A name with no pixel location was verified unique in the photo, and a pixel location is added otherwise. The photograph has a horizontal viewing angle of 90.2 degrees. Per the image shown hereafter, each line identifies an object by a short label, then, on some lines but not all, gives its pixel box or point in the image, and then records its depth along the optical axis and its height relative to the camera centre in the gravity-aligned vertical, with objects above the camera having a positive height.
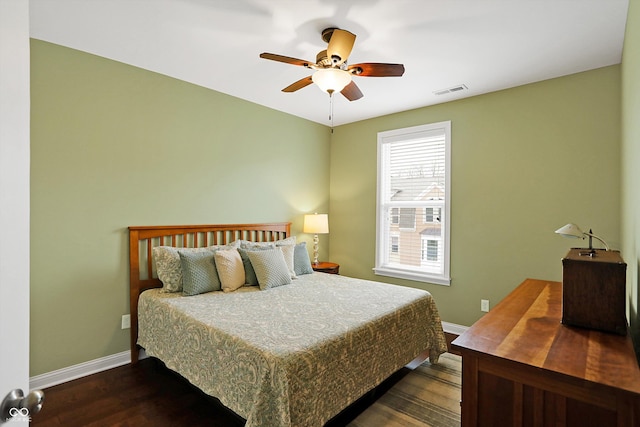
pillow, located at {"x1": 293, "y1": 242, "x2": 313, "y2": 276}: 3.58 -0.55
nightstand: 4.09 -0.71
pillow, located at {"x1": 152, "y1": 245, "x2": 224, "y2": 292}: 2.76 -0.50
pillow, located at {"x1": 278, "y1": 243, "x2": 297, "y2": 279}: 3.41 -0.47
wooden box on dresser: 1.27 -0.32
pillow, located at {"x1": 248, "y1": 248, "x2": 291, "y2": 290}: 2.99 -0.54
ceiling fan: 2.03 +0.99
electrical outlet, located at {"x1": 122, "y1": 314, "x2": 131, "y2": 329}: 2.82 -0.98
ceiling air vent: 3.24 +1.29
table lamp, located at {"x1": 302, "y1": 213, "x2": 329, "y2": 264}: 4.16 -0.15
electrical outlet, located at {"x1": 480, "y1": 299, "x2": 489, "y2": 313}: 3.40 -0.97
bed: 1.64 -0.78
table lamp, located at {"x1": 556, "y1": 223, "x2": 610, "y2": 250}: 1.58 -0.08
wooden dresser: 0.96 -0.52
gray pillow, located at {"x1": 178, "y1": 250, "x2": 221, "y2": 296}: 2.71 -0.54
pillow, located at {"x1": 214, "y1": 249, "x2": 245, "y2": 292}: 2.87 -0.54
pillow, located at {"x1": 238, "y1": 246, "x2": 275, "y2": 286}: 3.06 -0.57
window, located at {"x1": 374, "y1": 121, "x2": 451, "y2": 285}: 3.75 +0.13
